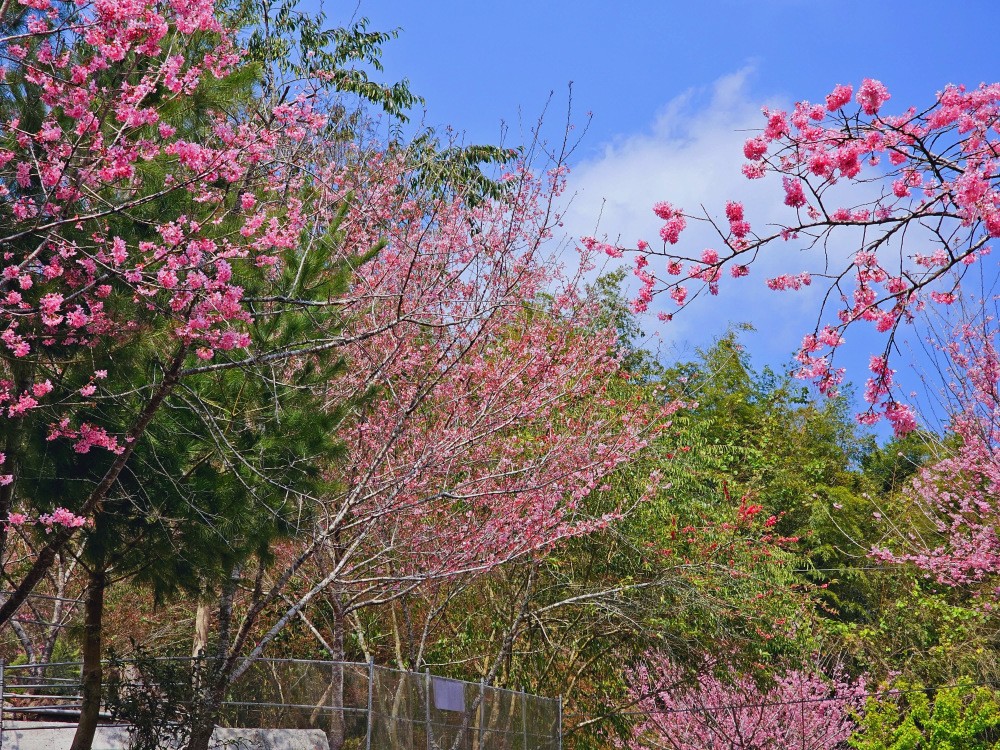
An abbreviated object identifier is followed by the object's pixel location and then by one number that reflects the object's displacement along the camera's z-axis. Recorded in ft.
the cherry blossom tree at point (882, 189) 15.60
